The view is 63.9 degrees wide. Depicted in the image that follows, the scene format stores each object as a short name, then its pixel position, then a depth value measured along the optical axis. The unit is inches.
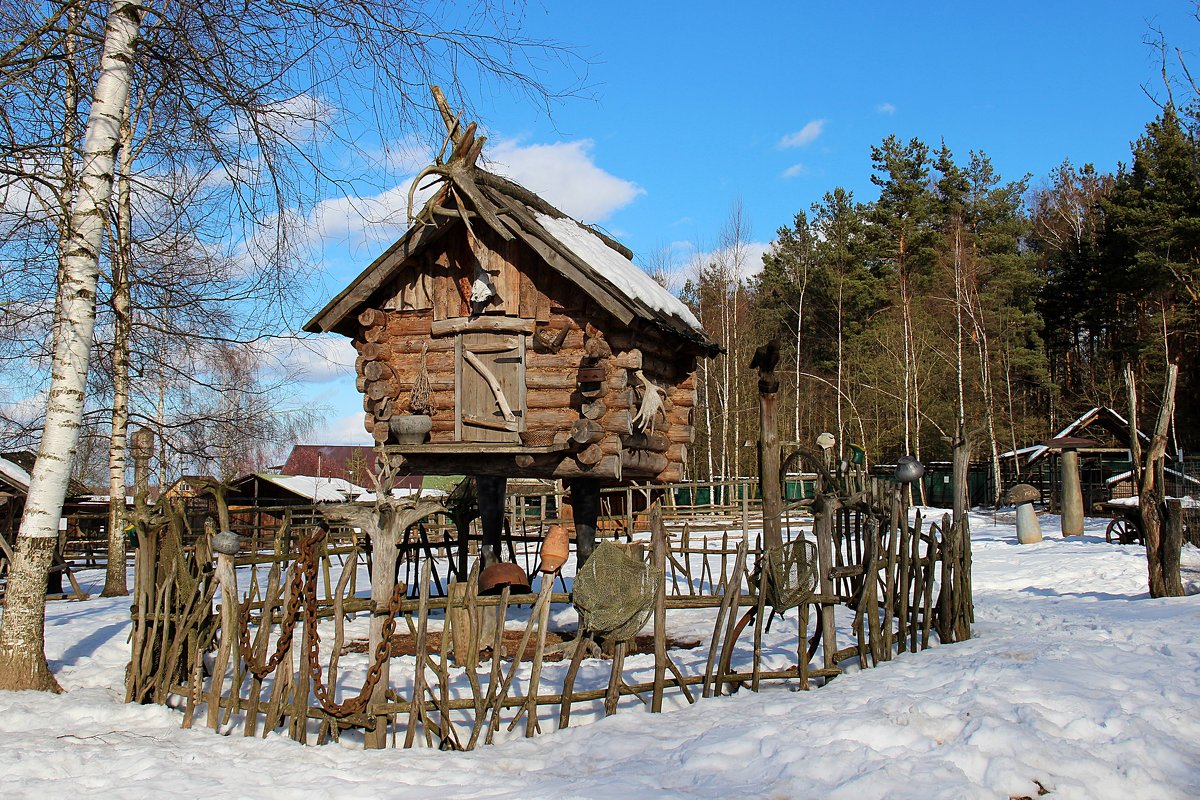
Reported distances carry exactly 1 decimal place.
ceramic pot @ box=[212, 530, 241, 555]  303.1
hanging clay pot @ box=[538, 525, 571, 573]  422.9
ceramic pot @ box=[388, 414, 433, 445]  439.2
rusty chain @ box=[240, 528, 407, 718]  273.1
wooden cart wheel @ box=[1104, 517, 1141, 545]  832.9
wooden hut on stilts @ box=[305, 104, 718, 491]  431.5
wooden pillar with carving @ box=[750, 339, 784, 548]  410.9
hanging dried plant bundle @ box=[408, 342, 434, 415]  451.2
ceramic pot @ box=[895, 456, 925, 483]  538.6
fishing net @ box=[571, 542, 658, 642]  297.3
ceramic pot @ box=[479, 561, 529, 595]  382.9
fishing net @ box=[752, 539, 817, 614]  324.5
